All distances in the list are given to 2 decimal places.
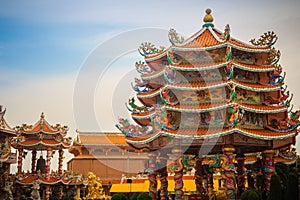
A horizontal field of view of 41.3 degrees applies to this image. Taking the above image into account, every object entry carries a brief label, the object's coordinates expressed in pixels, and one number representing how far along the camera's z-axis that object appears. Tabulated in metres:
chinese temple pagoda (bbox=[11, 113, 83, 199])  41.91
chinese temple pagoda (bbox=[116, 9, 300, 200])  23.83
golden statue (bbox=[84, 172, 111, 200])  42.99
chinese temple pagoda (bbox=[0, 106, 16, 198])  37.47
